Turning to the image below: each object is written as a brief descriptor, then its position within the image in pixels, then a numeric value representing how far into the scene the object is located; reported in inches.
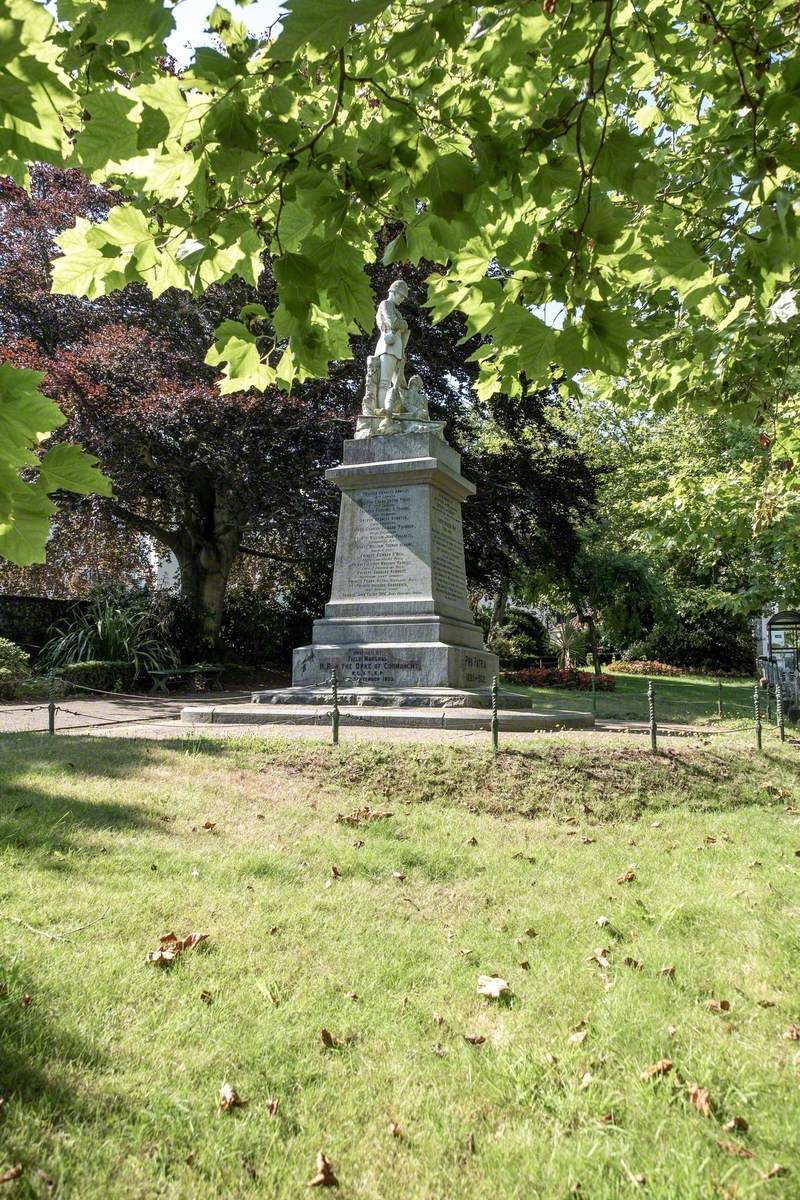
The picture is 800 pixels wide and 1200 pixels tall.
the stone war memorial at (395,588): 414.6
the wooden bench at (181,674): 614.9
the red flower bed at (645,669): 1330.0
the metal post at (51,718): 349.7
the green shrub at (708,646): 1435.8
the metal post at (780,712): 382.9
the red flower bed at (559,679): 797.6
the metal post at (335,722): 316.1
